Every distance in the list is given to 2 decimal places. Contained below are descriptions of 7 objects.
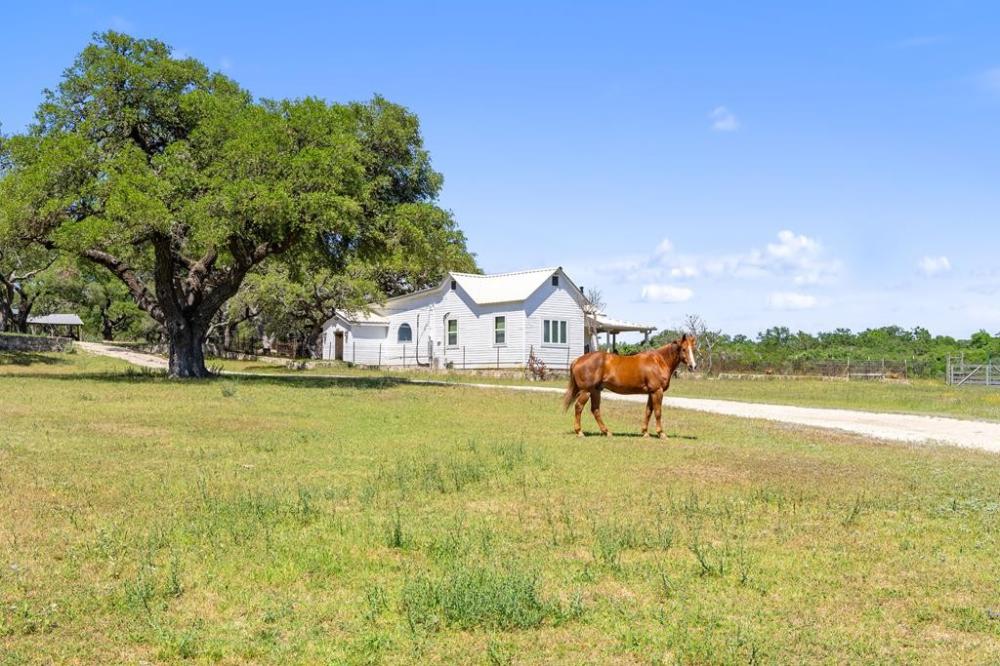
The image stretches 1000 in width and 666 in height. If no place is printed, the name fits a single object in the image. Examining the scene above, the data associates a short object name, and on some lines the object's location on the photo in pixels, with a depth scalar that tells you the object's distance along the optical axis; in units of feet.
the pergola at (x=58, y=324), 306.55
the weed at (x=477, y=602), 20.97
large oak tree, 97.66
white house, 168.76
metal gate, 163.73
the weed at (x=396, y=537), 27.94
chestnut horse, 57.57
